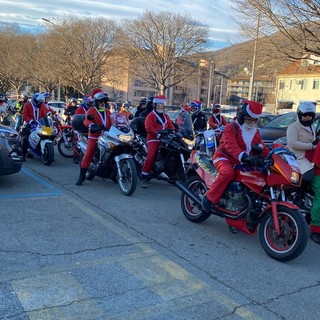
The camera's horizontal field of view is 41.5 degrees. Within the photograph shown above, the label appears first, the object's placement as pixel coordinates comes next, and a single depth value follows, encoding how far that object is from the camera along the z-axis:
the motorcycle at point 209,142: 9.58
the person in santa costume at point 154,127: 8.30
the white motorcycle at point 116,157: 7.56
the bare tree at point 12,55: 59.28
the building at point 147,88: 46.58
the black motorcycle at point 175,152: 8.08
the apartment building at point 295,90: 61.12
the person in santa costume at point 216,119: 12.22
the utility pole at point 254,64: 15.07
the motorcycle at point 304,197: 5.81
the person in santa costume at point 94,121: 8.10
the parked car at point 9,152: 7.47
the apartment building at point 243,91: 70.50
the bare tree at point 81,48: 49.09
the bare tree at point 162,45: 41.94
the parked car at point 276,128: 9.76
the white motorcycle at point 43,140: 10.30
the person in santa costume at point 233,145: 5.22
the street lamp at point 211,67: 40.07
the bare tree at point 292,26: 13.70
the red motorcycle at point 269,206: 4.62
